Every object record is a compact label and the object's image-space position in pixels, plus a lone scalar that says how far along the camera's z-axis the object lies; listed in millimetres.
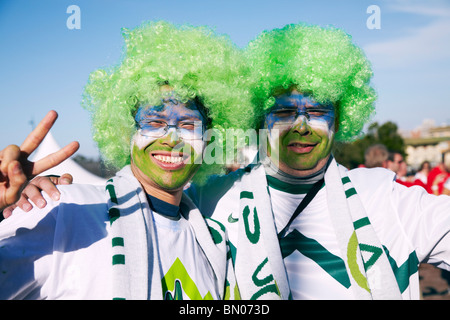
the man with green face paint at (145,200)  1602
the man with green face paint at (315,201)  2068
